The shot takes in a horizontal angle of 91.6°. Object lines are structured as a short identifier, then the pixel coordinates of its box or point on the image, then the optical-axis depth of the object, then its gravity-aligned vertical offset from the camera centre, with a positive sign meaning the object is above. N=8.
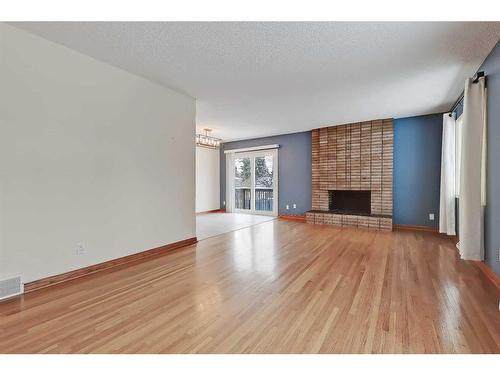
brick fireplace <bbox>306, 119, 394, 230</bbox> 5.30 +0.24
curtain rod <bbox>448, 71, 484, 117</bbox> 2.70 +1.34
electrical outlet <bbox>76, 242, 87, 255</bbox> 2.65 -0.71
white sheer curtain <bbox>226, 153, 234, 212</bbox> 8.21 +0.06
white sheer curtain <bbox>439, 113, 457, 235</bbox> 4.09 +0.23
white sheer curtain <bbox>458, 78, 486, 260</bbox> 2.70 +0.16
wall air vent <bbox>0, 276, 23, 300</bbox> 2.13 -0.92
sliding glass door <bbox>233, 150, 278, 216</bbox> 7.31 +0.09
